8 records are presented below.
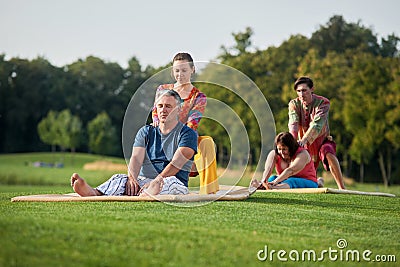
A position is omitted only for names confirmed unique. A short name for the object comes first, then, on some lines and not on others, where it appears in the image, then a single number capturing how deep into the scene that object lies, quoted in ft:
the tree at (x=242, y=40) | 131.34
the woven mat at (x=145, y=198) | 22.34
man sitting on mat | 23.24
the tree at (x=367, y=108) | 90.27
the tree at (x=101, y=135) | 152.46
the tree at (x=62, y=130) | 153.48
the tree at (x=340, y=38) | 132.05
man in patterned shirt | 33.44
